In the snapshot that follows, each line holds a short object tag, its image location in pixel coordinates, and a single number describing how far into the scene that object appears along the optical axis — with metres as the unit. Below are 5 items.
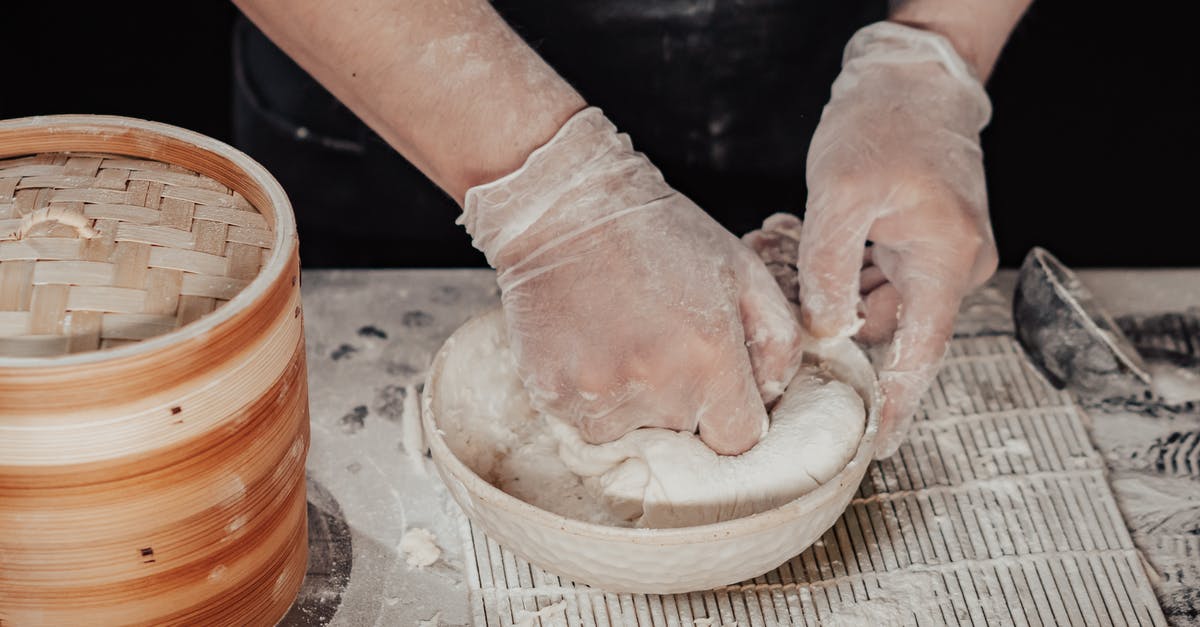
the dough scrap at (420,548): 0.78
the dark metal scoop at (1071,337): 0.85
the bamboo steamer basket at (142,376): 0.65
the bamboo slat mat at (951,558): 0.76
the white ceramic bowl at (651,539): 0.71
